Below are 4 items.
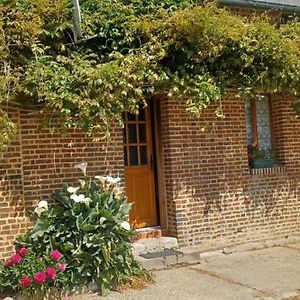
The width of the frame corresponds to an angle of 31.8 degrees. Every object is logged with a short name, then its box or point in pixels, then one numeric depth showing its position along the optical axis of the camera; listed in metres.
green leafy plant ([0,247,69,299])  6.11
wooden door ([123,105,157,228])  9.05
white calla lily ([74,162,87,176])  7.45
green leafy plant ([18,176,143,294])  6.60
